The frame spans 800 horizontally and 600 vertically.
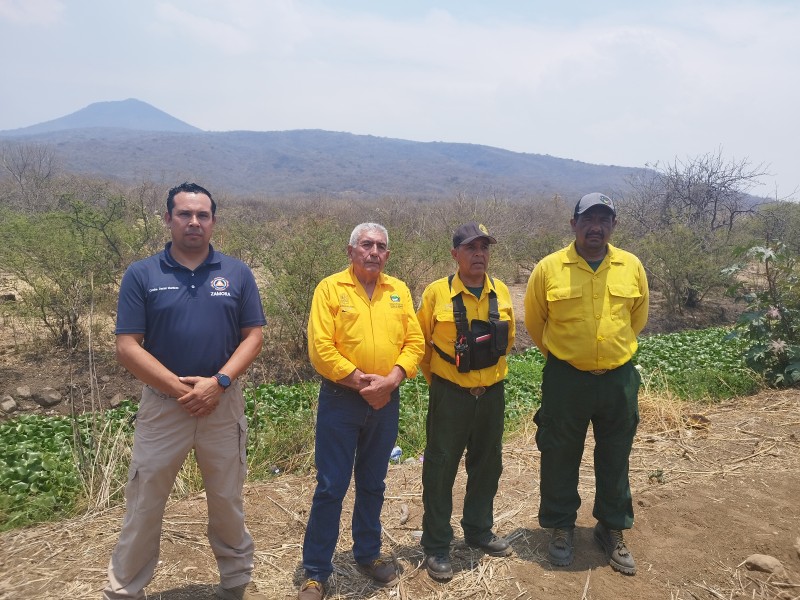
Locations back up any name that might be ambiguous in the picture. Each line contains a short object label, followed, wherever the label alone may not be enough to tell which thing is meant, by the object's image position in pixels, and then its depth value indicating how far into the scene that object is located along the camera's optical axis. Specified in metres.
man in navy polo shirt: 2.64
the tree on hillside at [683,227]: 15.41
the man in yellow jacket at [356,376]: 2.90
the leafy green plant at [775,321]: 6.64
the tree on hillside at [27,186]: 28.48
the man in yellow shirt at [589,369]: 3.20
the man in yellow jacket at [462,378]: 3.11
